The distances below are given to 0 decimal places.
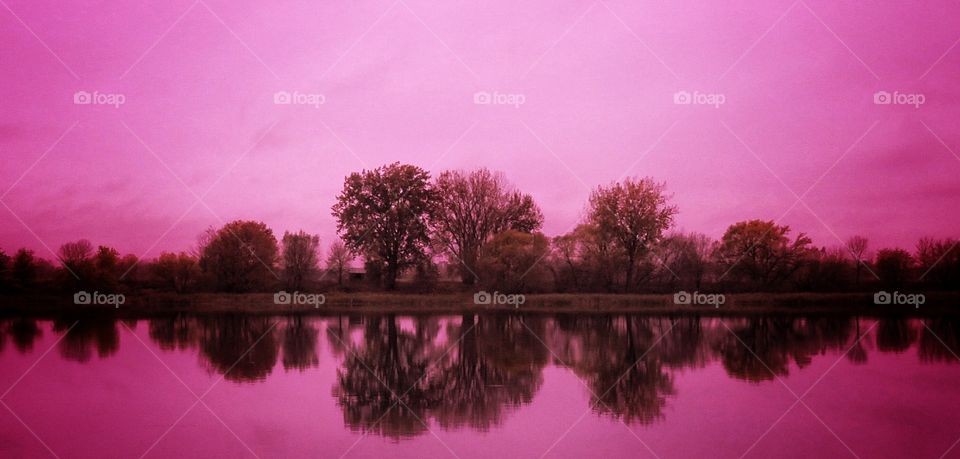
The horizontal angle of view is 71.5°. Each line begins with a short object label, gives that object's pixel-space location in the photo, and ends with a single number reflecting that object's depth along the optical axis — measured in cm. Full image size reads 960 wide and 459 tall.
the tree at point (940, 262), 5372
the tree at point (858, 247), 5949
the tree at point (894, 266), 5662
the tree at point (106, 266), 5234
